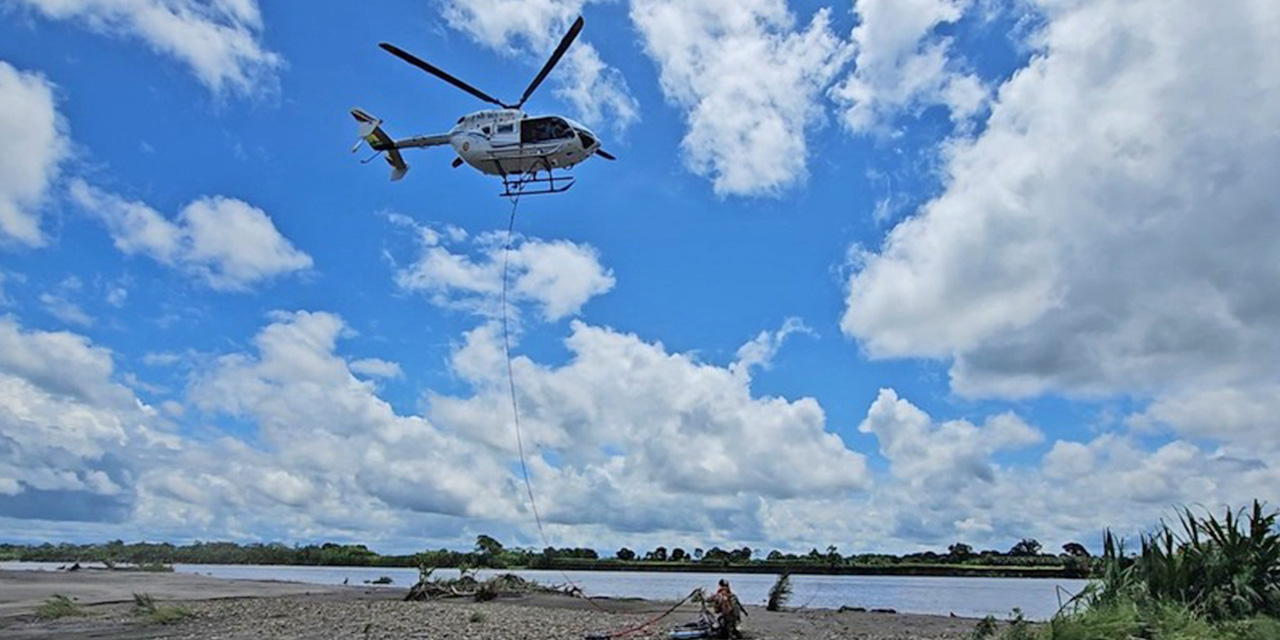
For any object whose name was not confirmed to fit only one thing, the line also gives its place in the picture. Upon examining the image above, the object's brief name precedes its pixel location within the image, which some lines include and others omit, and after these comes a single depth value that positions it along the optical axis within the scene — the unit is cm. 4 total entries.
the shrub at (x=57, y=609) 2811
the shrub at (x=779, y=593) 3369
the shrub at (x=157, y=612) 2635
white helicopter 2644
